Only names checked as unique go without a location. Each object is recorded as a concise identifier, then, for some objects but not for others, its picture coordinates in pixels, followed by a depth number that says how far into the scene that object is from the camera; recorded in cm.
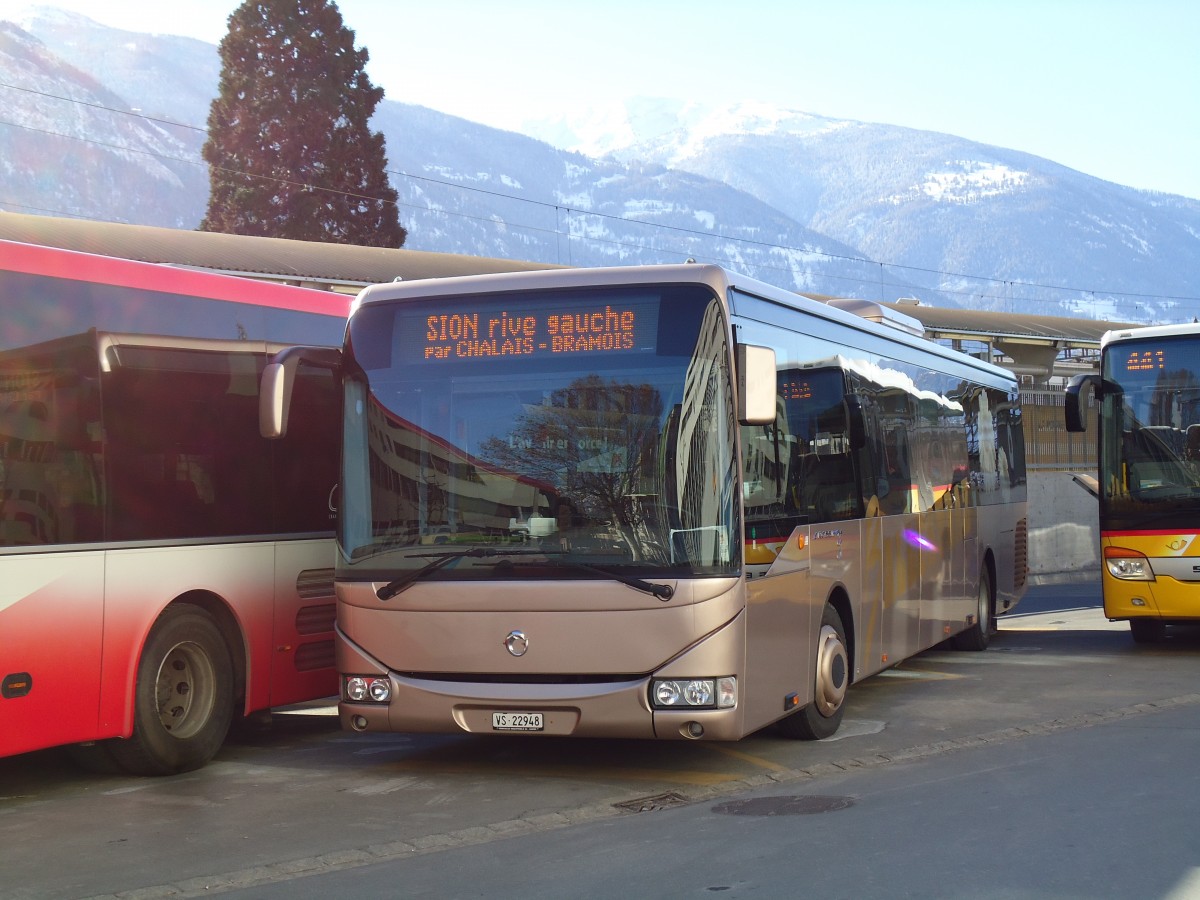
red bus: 855
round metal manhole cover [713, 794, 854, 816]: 820
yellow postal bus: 1568
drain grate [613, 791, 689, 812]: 852
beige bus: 873
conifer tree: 5672
